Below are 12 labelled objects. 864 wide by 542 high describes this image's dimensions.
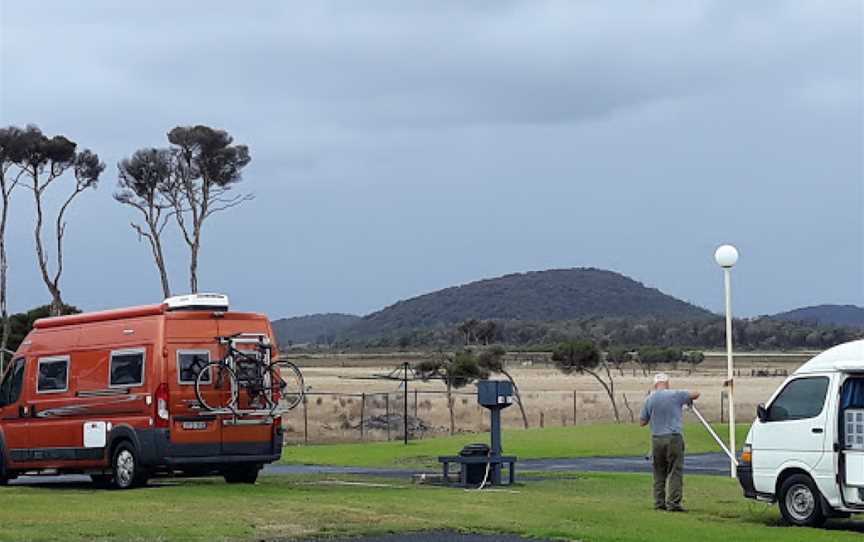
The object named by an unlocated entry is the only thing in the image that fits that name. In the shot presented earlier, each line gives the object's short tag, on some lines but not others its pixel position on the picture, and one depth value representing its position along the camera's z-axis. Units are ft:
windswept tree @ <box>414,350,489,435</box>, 193.06
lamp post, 72.74
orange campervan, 72.02
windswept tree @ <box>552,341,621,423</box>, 194.80
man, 63.62
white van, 56.54
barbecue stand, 78.23
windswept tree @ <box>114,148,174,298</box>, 199.62
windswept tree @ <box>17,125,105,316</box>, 197.26
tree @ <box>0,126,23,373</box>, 195.21
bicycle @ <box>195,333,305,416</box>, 72.54
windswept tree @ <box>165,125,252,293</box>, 198.39
